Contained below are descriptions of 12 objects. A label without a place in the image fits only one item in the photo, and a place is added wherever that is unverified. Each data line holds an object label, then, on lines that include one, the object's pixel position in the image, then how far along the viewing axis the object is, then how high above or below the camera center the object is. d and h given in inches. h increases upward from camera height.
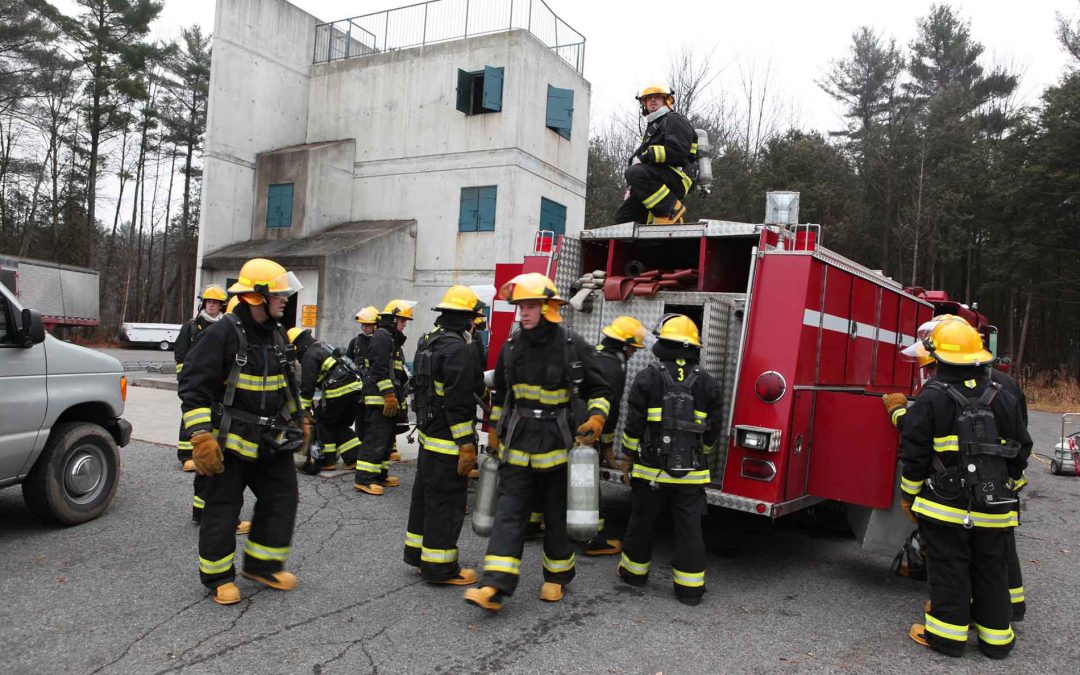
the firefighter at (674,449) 170.9 -27.3
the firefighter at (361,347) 293.7 -16.4
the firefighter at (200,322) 273.6 -11.1
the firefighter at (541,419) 161.6 -21.6
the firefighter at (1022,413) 154.3 -13.3
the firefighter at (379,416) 267.7 -40.1
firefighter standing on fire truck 256.4 +60.9
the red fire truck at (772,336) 181.9 +2.2
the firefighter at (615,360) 203.2 -8.3
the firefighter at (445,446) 171.0 -31.1
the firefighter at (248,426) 153.6 -28.1
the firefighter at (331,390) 288.8 -34.0
